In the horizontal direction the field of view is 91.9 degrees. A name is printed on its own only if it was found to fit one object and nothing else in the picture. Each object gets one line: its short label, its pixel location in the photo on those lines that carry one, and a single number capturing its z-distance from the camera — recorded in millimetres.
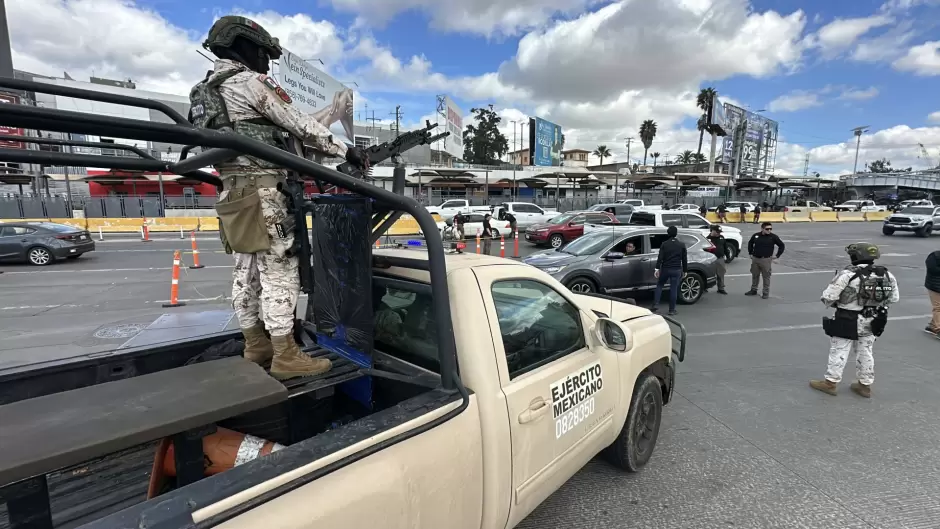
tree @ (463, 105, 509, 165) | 75438
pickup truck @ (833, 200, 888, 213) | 41862
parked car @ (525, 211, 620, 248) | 17838
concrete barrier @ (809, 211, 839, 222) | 34125
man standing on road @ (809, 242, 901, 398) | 4461
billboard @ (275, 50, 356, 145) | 24453
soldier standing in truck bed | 2242
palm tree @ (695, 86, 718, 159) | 66719
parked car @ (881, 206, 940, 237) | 22750
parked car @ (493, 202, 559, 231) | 23453
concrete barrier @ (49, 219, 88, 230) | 22747
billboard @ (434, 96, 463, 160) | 41375
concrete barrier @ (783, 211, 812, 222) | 33500
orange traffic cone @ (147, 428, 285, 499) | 1839
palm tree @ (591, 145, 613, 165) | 100675
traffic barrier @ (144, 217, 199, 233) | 23473
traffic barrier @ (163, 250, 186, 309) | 7867
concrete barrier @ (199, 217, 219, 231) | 25083
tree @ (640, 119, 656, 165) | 81312
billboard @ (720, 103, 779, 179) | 52500
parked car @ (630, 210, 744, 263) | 14539
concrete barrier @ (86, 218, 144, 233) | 23438
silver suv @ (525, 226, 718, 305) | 8422
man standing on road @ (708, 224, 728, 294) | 9742
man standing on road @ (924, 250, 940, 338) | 6613
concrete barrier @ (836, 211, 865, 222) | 34941
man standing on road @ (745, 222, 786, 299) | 9258
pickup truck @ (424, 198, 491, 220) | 24891
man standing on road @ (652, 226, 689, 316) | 8078
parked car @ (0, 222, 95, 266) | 12711
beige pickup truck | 1387
